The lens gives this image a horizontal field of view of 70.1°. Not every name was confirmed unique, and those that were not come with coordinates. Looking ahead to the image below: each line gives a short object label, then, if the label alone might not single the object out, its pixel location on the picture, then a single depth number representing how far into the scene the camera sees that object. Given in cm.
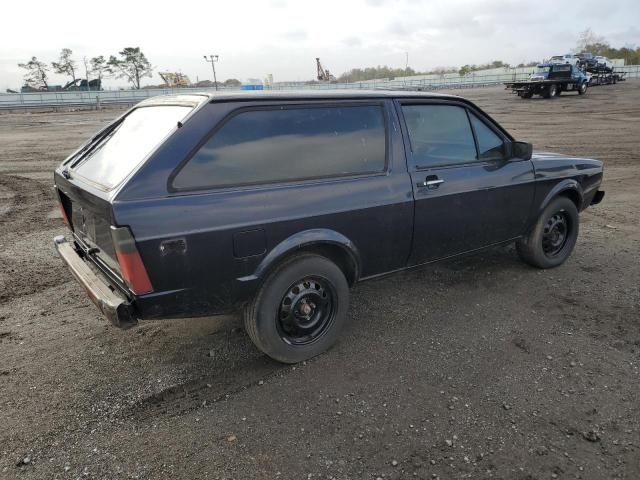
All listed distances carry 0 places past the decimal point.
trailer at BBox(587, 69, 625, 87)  4271
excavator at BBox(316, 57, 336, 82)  10571
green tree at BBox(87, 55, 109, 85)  7250
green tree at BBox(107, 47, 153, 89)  7319
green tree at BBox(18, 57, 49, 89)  6712
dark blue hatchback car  248
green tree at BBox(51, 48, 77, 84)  6925
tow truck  3142
